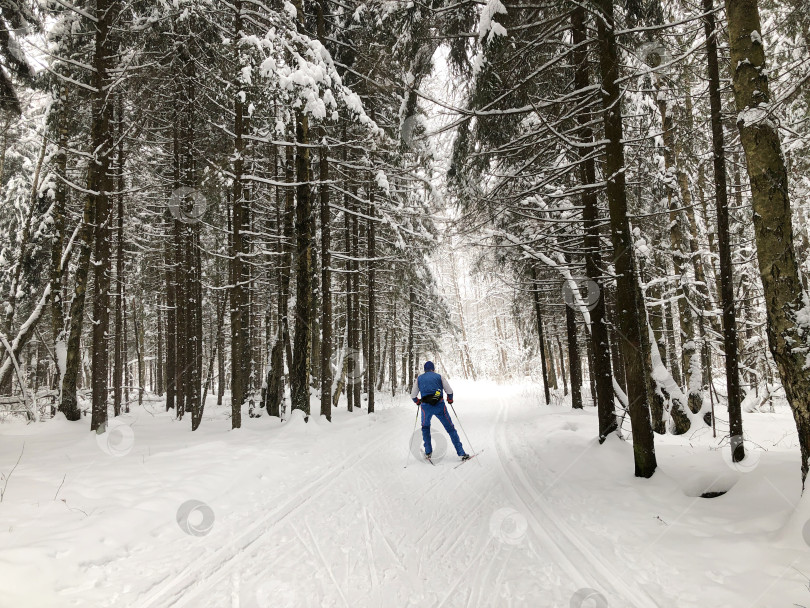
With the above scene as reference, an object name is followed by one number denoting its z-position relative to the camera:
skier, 9.18
